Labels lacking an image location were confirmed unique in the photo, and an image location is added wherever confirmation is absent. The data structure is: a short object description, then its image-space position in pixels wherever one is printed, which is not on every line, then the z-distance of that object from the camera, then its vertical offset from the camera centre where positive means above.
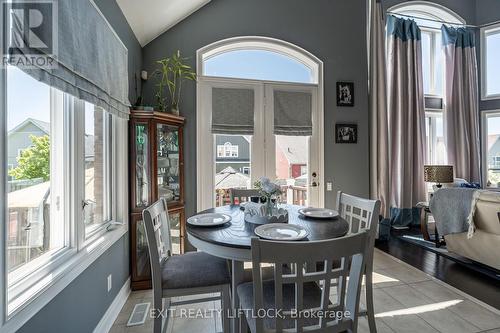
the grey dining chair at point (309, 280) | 1.05 -0.49
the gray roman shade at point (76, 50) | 1.10 +0.63
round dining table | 1.44 -0.39
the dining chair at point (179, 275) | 1.59 -0.66
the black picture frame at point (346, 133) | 3.89 +0.50
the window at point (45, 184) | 1.20 -0.07
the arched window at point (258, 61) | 3.56 +1.48
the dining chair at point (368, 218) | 1.53 -0.38
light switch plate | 3.86 -0.26
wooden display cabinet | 2.62 -0.03
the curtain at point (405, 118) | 4.39 +0.80
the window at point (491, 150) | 5.06 +0.30
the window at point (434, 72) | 4.91 +1.75
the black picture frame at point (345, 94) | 3.89 +1.07
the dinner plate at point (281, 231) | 1.51 -0.37
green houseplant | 3.08 +1.12
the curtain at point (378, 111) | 4.01 +0.84
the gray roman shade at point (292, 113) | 3.68 +0.77
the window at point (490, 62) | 5.06 +1.95
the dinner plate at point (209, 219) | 1.78 -0.34
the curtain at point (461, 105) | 4.84 +1.10
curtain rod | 4.81 +2.60
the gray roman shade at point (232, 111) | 3.48 +0.77
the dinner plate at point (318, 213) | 2.00 -0.34
